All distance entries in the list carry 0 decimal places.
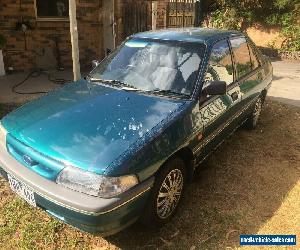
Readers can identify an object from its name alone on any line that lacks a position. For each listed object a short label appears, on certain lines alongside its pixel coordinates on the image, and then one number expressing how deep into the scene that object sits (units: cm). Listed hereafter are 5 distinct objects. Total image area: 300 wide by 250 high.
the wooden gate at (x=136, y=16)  792
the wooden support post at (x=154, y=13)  718
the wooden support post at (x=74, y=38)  517
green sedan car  215
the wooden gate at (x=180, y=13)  961
